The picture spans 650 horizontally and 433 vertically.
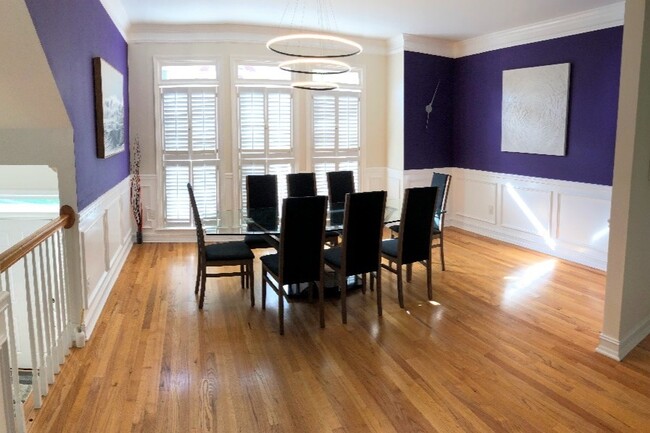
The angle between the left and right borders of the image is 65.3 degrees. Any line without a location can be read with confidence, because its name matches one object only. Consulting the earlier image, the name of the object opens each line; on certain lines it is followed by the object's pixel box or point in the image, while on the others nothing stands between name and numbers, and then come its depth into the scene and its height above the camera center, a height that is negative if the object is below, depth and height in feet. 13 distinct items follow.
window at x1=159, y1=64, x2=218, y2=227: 20.83 +0.43
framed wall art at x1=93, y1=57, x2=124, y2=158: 13.66 +1.19
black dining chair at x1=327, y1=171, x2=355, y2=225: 18.43 -1.27
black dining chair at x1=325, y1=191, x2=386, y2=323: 12.57 -2.25
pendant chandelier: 13.64 +4.31
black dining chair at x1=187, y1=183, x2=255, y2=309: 13.66 -2.88
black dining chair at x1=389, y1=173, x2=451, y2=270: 17.15 -1.96
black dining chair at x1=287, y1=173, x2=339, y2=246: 17.87 -1.23
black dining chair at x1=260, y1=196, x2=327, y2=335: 11.88 -2.26
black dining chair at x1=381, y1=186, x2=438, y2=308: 13.62 -2.28
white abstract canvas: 18.78 +1.61
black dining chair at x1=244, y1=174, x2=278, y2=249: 16.15 -1.57
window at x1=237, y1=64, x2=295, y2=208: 21.35 +1.05
